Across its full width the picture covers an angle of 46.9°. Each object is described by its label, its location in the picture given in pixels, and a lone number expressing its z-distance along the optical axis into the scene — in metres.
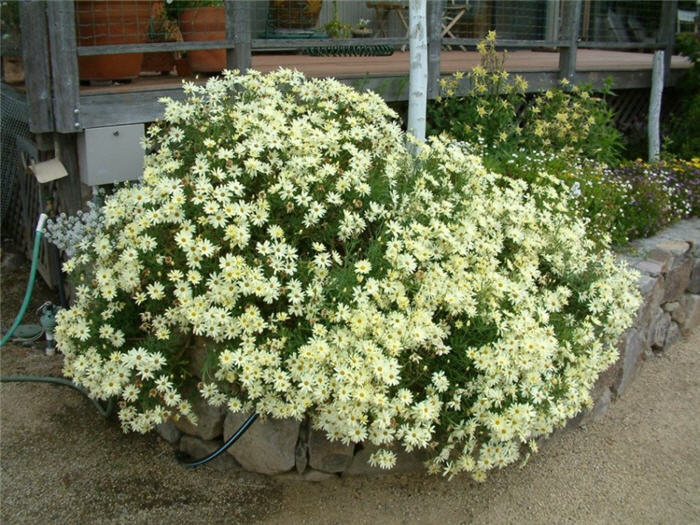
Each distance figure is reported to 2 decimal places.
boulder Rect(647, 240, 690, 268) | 5.12
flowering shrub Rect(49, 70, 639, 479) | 3.09
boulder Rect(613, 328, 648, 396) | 4.48
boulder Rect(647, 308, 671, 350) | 5.05
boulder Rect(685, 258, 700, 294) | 5.55
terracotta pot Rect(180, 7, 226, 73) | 5.13
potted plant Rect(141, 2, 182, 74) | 5.03
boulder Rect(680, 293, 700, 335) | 5.56
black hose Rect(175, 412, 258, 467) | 3.44
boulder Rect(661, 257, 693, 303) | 5.22
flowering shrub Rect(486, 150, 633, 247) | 4.84
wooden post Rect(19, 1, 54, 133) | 4.11
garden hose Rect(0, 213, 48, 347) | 4.32
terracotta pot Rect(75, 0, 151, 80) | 4.70
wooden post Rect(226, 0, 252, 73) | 4.69
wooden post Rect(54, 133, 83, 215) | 4.54
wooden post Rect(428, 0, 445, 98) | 5.62
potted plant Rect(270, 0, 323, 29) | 7.96
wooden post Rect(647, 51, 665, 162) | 7.78
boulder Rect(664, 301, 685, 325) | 5.33
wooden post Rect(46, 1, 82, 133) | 4.11
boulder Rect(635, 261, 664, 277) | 4.82
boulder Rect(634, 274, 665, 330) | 4.65
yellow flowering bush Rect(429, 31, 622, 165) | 5.70
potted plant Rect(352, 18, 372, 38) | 8.91
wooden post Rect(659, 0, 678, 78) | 8.52
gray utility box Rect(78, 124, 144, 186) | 4.38
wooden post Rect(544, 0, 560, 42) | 9.68
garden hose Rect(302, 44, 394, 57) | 5.60
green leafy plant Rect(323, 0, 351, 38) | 8.01
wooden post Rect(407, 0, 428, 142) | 4.79
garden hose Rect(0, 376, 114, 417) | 4.00
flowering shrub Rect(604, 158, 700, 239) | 5.44
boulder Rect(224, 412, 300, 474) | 3.47
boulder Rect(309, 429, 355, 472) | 3.44
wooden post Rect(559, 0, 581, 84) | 6.82
